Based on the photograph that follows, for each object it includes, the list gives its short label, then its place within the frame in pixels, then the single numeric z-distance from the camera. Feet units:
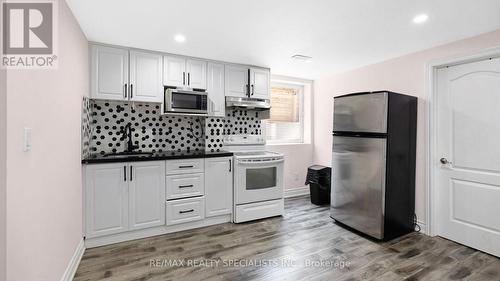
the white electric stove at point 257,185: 10.83
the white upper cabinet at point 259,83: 12.35
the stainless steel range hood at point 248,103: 11.55
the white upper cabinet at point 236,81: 11.73
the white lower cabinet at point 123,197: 8.45
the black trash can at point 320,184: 13.34
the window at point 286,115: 14.74
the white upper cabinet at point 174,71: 10.31
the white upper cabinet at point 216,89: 11.29
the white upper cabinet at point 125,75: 9.16
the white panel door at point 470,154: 8.15
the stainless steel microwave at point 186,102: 10.08
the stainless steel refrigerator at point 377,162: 8.84
